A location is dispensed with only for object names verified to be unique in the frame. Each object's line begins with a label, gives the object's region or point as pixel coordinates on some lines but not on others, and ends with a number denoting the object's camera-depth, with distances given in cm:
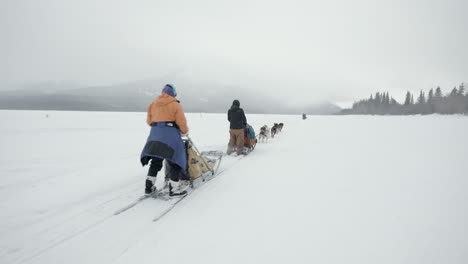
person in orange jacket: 333
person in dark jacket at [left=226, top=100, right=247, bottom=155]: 708
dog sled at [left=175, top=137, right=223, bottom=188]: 396
